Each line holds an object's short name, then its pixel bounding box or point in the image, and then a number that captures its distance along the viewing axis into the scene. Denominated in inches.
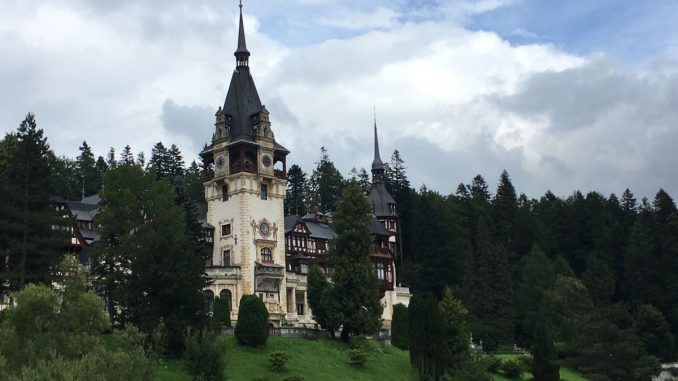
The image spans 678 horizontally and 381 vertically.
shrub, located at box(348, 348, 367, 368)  2640.3
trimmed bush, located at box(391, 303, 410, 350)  3029.0
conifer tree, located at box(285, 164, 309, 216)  5177.2
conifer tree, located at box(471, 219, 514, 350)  3618.6
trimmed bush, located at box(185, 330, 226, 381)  2142.0
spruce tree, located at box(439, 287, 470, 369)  2618.1
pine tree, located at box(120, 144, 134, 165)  5393.7
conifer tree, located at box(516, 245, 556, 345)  3799.2
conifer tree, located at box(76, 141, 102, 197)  4995.1
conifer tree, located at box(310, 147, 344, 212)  5295.3
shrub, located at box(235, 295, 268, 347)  2620.6
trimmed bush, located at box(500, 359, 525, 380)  2859.3
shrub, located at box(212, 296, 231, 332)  2803.2
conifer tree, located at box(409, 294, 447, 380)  2581.2
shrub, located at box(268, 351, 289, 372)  2471.7
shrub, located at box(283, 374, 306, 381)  2353.6
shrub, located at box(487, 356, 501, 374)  2781.0
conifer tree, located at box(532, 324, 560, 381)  2810.0
